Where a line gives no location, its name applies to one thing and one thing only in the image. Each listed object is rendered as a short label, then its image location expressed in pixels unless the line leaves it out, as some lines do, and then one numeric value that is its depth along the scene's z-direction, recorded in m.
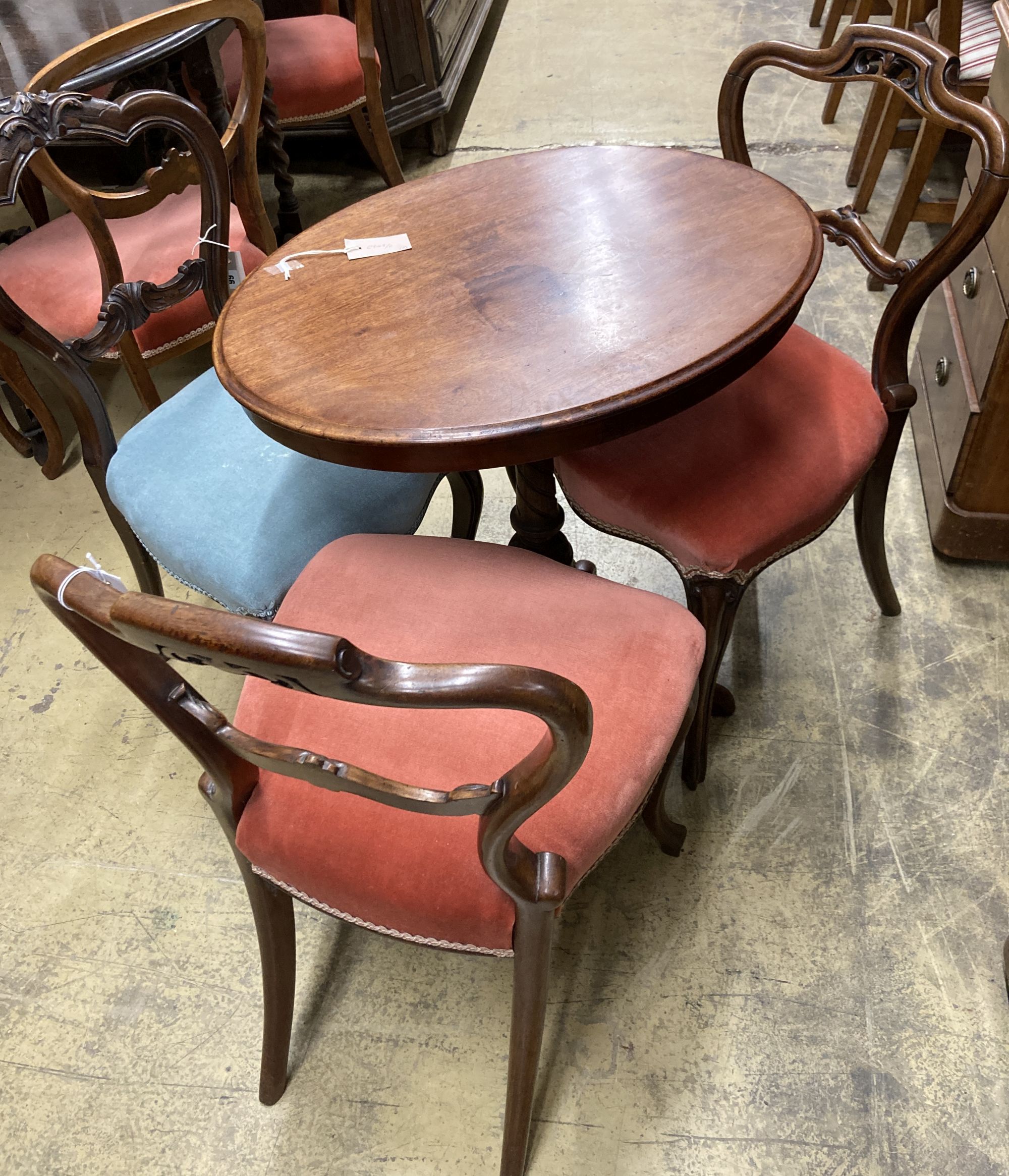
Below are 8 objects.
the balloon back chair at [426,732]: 0.59
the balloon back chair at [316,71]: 2.46
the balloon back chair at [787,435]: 1.23
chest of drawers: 1.56
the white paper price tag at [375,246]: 1.35
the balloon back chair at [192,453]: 1.30
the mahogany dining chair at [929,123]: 2.11
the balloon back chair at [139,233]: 1.37
